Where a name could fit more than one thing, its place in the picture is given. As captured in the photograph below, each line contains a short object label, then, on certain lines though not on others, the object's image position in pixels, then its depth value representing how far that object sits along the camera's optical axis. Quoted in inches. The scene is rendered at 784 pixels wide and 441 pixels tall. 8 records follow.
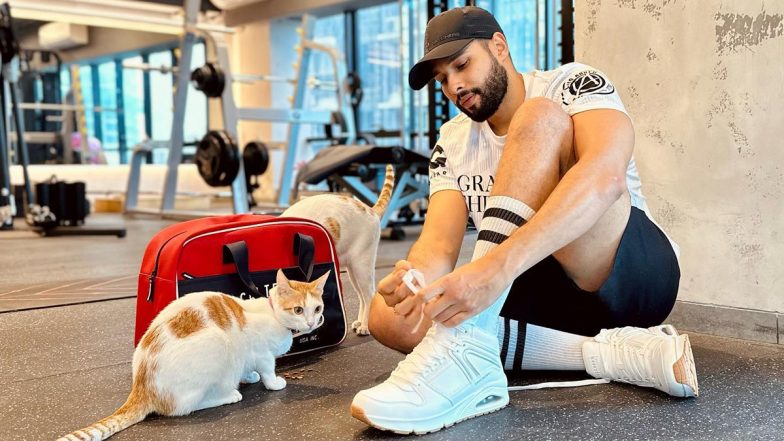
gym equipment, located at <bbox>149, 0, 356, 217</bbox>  217.6
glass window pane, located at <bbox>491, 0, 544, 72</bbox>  157.6
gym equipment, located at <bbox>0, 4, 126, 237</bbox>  201.9
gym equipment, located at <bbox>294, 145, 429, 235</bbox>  166.9
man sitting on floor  44.6
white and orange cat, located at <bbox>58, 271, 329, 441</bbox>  47.9
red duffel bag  58.2
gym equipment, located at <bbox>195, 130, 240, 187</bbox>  208.5
